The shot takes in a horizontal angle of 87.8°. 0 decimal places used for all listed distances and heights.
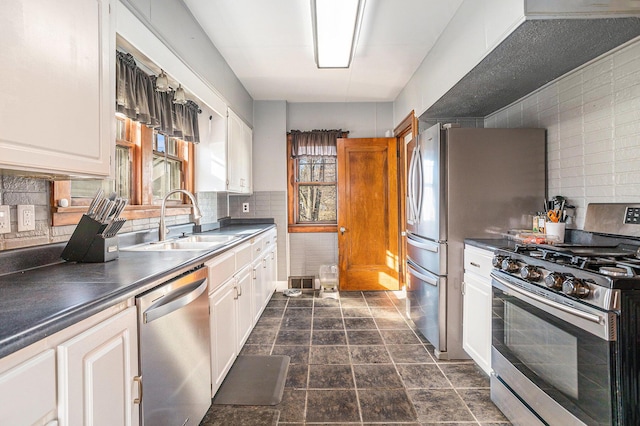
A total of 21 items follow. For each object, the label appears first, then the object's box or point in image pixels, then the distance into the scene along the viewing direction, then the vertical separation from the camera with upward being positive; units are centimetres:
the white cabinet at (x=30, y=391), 68 -39
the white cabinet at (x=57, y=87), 101 +45
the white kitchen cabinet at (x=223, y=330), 190 -74
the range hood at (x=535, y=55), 162 +91
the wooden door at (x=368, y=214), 439 -4
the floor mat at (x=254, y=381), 202 -113
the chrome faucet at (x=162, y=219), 237 -4
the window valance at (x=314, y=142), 453 +95
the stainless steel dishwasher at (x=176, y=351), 122 -59
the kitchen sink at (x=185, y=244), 213 -22
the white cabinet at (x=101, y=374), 84 -46
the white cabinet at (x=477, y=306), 210 -64
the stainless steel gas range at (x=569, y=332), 116 -51
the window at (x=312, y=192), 463 +28
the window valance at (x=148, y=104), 189 +74
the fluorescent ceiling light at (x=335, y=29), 220 +137
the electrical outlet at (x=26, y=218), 141 -2
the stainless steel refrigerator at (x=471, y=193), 244 +12
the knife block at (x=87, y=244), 153 -14
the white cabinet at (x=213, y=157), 326 +54
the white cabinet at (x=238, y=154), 342 +65
